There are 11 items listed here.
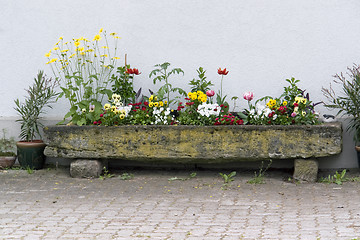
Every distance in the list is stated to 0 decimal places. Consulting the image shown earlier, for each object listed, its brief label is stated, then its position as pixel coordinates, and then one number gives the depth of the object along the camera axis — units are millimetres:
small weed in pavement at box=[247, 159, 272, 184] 7375
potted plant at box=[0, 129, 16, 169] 8398
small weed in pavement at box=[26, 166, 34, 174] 8062
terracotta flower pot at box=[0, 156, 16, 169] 8383
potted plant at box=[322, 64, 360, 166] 7707
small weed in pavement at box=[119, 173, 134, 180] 7692
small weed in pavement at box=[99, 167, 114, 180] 7709
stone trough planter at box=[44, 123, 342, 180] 7277
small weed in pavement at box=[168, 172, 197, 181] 7605
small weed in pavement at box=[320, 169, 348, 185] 7310
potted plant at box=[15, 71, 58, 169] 8195
